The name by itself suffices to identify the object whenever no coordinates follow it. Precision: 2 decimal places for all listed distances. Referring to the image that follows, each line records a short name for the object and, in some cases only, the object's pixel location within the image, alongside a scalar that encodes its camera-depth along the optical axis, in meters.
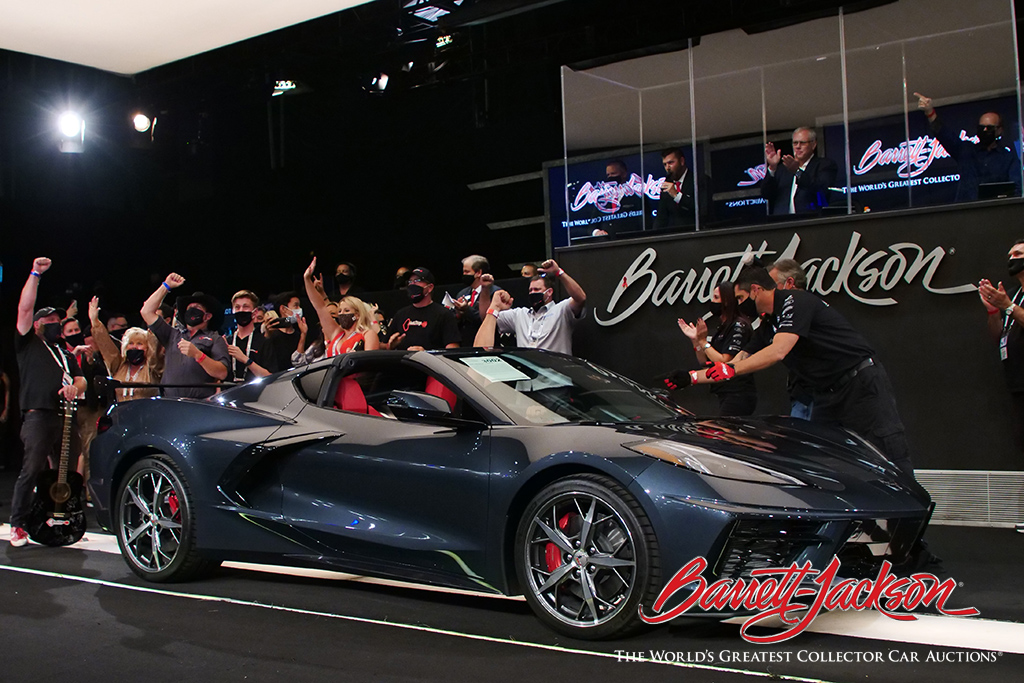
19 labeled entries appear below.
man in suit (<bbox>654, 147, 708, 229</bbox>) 8.84
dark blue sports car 3.70
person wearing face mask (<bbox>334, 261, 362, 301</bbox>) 9.42
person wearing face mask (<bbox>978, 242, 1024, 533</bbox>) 6.44
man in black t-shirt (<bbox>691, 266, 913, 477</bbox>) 5.58
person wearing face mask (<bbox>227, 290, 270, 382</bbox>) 8.90
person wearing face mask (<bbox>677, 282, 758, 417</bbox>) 7.05
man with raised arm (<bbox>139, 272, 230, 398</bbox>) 7.42
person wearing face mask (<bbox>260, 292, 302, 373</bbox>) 9.64
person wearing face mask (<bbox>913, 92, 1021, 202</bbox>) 7.38
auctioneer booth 7.38
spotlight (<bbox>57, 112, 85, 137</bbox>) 12.11
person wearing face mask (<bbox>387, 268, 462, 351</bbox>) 7.80
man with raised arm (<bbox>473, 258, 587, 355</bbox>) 8.25
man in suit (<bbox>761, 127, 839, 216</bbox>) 8.20
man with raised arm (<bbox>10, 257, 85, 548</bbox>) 7.00
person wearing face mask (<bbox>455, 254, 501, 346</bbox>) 8.72
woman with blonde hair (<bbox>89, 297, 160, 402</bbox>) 9.12
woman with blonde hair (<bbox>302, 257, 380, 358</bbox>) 7.87
